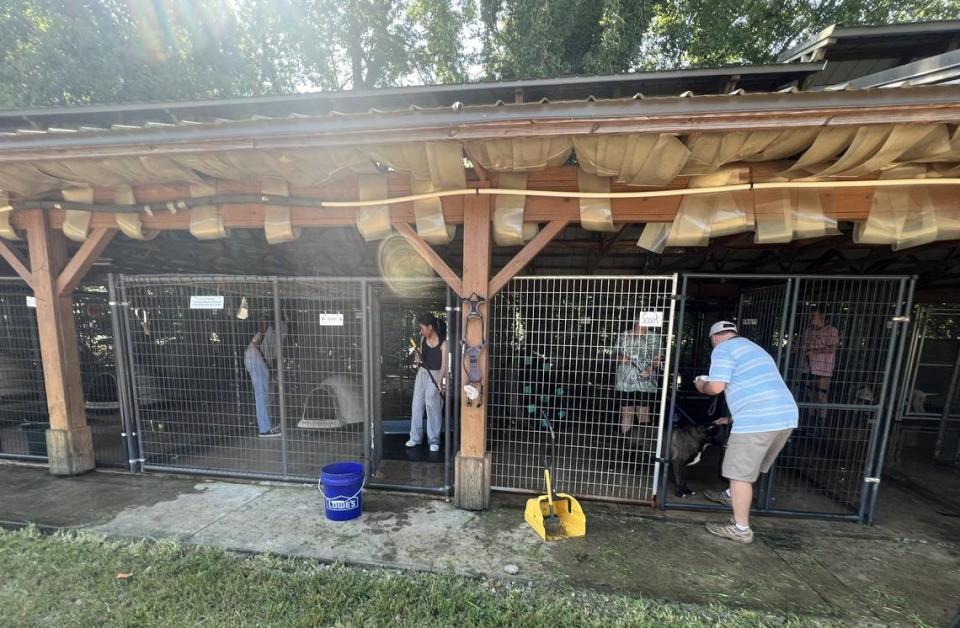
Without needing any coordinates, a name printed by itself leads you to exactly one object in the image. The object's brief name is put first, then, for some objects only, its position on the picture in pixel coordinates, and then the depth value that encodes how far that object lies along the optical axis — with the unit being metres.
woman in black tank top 4.70
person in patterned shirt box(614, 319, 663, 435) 3.50
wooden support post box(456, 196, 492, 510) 3.23
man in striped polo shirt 2.97
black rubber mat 4.59
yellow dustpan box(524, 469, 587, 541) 3.05
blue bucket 3.17
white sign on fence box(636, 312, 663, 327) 3.30
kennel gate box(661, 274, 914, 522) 3.31
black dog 3.64
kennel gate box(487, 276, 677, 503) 3.49
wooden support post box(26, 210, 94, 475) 3.85
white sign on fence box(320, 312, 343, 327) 3.75
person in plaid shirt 4.11
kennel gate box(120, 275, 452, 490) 3.84
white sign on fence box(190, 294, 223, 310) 3.70
